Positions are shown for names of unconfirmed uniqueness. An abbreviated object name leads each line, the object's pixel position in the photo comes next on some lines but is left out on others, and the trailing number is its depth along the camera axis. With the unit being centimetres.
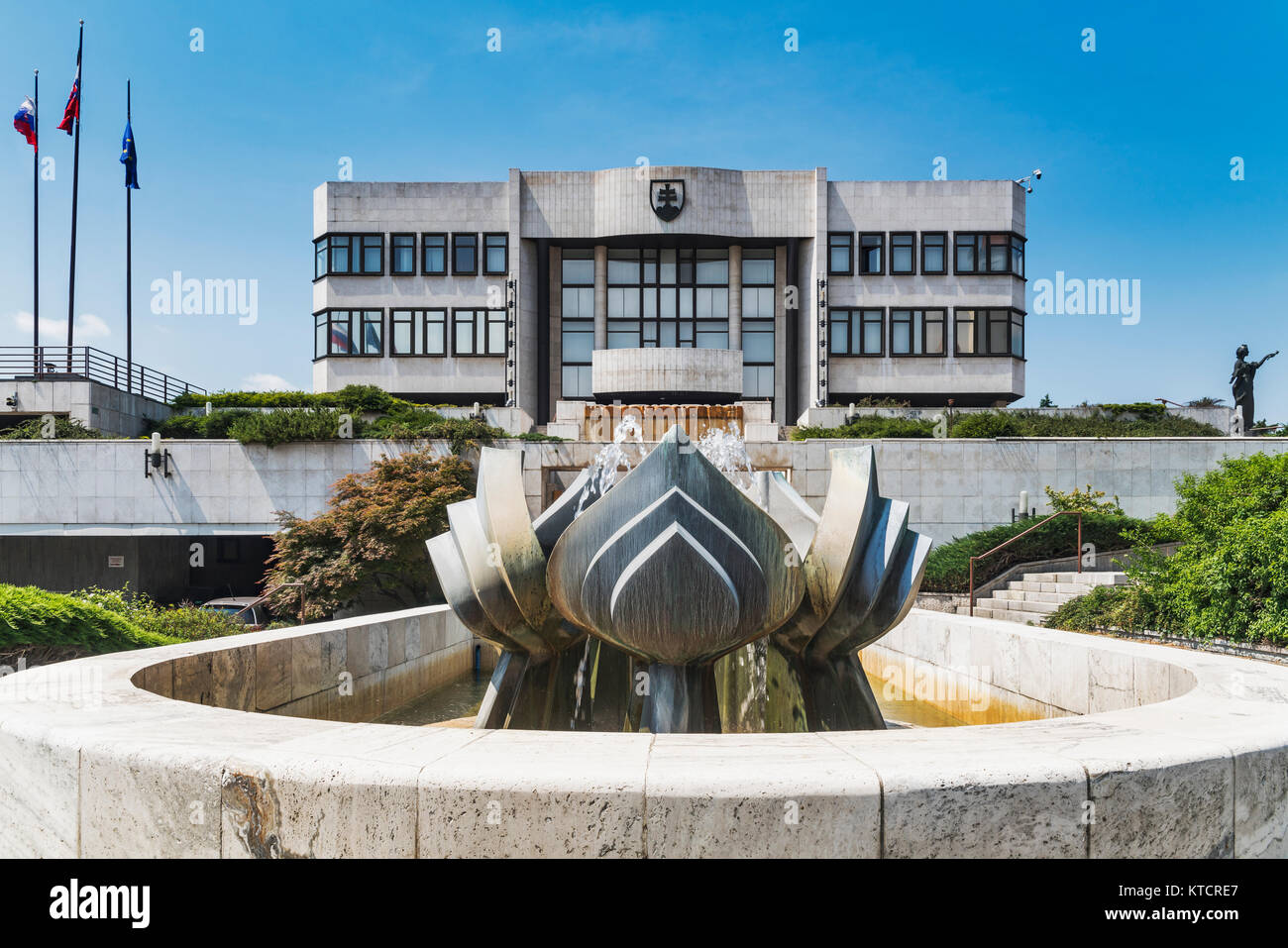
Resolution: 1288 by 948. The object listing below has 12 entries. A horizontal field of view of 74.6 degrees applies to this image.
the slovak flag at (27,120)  3234
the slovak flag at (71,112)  3334
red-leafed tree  2012
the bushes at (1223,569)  1074
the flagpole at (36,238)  3425
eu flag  3653
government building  4009
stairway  1747
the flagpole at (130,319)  3816
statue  3419
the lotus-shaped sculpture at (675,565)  589
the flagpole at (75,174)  3347
